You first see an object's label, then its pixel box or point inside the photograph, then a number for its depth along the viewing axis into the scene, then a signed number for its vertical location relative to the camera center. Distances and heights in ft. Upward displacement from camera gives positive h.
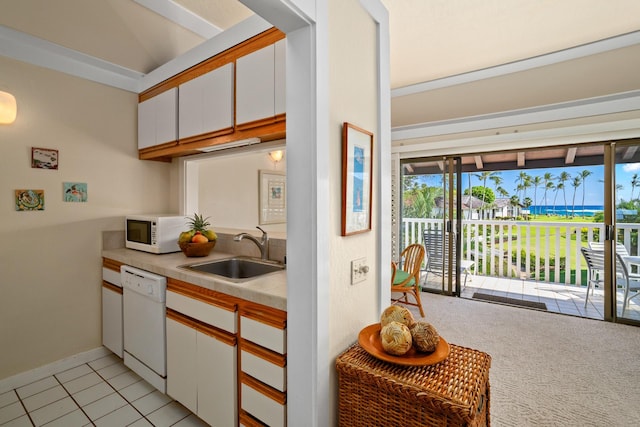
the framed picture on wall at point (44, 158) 7.79 +1.45
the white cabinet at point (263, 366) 4.57 -2.40
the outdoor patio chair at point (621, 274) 11.20 -2.33
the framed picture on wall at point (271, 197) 10.13 +0.55
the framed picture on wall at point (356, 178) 4.80 +0.58
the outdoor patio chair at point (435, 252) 15.53 -2.02
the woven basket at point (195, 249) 7.92 -0.93
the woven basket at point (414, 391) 3.55 -2.22
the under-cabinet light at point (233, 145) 7.08 +1.74
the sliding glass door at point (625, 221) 11.32 -0.32
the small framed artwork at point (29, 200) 7.60 +0.35
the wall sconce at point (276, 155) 10.18 +1.95
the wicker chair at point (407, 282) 12.14 -2.77
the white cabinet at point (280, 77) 5.83 +2.63
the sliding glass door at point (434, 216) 15.29 -0.16
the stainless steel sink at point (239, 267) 7.39 -1.36
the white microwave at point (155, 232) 8.43 -0.54
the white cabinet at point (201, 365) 5.30 -2.89
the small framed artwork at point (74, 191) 8.34 +0.61
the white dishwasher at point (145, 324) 6.70 -2.61
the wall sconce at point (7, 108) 6.91 +2.42
